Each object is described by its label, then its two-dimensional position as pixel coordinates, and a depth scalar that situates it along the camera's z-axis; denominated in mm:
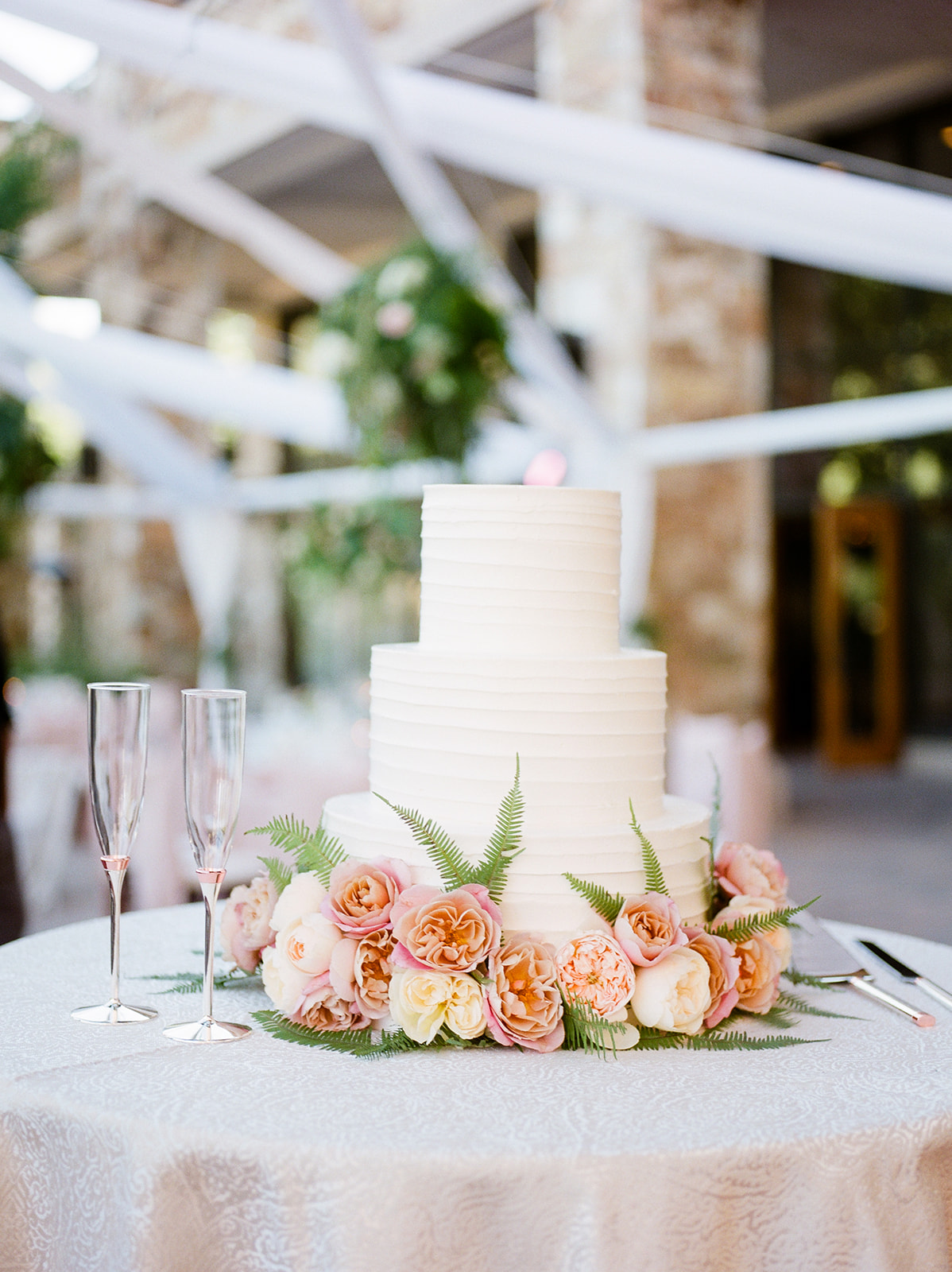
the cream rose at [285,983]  1370
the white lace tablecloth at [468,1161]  1049
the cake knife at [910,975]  1520
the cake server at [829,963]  1529
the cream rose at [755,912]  1465
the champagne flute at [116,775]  1384
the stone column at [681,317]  7270
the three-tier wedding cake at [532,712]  1447
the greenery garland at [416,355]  5207
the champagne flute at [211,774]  1325
